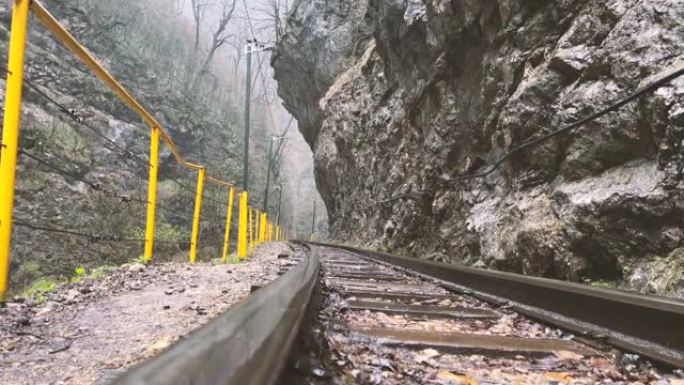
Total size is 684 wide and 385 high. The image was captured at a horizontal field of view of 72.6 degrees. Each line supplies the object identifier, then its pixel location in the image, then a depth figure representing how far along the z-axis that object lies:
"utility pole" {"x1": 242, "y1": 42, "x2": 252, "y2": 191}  20.73
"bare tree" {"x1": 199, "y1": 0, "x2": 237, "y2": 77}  34.64
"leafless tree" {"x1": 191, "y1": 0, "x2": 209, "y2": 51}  37.09
